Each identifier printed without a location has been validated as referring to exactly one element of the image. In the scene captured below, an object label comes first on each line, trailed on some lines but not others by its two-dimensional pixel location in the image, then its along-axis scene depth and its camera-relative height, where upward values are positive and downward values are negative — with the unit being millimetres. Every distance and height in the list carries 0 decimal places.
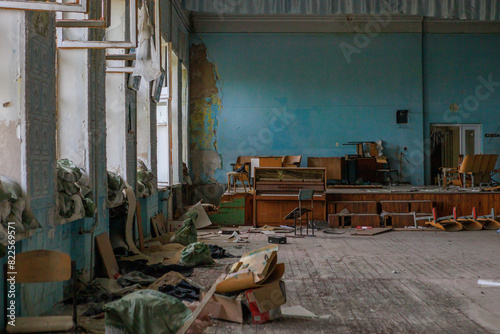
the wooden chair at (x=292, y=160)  12173 +143
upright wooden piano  9297 -505
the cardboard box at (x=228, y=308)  3629 -1115
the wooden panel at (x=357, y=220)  9172 -1070
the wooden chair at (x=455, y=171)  10817 -152
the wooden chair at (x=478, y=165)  10250 -12
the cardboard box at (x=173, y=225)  8609 -1094
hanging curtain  10485 +3585
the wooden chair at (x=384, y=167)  12805 -54
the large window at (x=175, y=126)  10695 +922
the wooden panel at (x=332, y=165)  12422 +12
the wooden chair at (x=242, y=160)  12769 +161
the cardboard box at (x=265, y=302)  3576 -1047
